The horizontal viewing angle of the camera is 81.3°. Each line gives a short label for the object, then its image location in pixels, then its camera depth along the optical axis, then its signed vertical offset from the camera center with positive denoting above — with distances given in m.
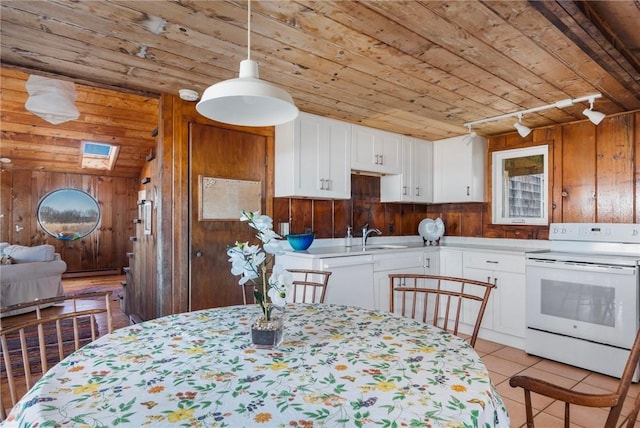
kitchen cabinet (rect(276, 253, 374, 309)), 3.02 -0.52
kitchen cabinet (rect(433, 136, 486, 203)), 4.00 +0.49
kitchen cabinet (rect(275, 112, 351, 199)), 3.20 +0.50
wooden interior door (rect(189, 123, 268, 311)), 2.90 -0.09
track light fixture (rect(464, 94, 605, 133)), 2.78 +0.85
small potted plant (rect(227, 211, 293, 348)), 1.23 -0.22
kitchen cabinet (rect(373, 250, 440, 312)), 3.35 -0.51
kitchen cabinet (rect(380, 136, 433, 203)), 4.08 +0.40
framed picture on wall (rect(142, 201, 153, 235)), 3.28 -0.01
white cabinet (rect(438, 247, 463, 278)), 3.78 -0.50
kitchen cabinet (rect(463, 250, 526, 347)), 3.32 -0.73
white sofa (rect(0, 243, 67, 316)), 4.45 -0.74
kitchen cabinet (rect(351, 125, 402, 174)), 3.64 +0.64
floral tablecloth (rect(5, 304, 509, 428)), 0.81 -0.44
